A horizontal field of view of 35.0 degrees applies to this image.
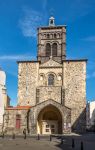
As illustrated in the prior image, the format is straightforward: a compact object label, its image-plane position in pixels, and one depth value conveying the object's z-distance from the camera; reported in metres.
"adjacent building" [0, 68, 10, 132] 23.23
